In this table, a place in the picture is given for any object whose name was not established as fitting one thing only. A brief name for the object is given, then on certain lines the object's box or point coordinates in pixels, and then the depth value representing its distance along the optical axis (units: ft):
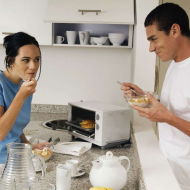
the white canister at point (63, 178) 4.02
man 5.09
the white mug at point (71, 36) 8.76
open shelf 9.32
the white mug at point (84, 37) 8.72
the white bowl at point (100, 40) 8.61
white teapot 4.12
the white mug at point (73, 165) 4.72
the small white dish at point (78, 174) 4.78
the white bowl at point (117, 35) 8.52
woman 5.34
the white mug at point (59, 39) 8.83
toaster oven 6.38
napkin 6.04
